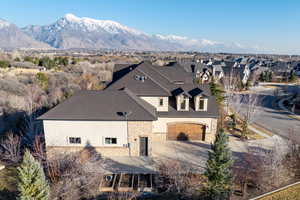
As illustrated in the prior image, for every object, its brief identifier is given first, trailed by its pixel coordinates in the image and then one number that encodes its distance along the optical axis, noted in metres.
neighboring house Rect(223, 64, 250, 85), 59.69
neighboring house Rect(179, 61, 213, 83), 49.39
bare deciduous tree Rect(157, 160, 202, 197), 11.55
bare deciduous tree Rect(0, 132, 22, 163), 15.37
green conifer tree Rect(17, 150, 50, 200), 9.15
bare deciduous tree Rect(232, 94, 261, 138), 20.06
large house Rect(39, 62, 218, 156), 15.64
